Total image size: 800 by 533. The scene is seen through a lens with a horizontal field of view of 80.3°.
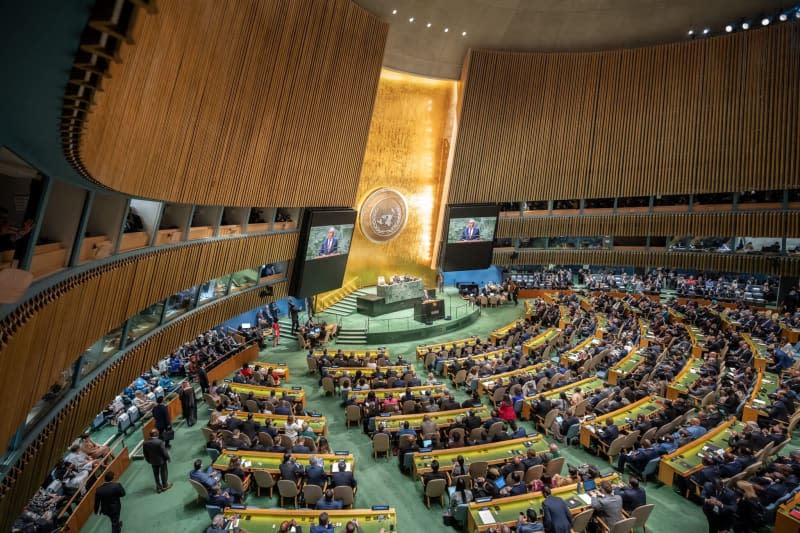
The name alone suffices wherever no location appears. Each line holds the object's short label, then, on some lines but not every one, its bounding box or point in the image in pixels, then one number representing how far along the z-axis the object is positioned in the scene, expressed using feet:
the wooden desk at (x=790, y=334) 50.70
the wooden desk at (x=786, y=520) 21.43
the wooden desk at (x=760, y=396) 33.42
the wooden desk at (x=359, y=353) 49.83
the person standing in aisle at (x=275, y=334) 59.57
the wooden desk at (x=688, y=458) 27.02
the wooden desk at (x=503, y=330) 58.75
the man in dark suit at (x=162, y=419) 31.19
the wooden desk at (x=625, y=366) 42.96
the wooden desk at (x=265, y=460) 27.58
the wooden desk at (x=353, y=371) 44.37
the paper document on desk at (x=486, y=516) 22.13
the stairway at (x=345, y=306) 67.82
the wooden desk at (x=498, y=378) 41.98
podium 66.74
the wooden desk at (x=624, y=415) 32.81
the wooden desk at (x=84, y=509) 23.85
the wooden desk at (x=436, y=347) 54.01
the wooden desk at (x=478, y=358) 48.37
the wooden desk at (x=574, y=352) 47.60
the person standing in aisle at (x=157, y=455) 27.40
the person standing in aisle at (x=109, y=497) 23.27
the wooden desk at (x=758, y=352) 42.63
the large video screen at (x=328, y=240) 50.08
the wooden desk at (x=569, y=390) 37.99
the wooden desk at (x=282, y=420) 33.19
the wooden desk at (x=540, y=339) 53.01
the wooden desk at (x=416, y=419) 33.53
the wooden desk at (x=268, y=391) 38.60
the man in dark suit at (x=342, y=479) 25.45
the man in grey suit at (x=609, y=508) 22.49
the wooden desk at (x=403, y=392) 38.87
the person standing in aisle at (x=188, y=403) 36.55
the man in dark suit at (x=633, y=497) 23.12
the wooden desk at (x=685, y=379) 38.04
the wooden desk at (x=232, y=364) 46.03
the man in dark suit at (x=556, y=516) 20.81
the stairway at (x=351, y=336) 60.85
